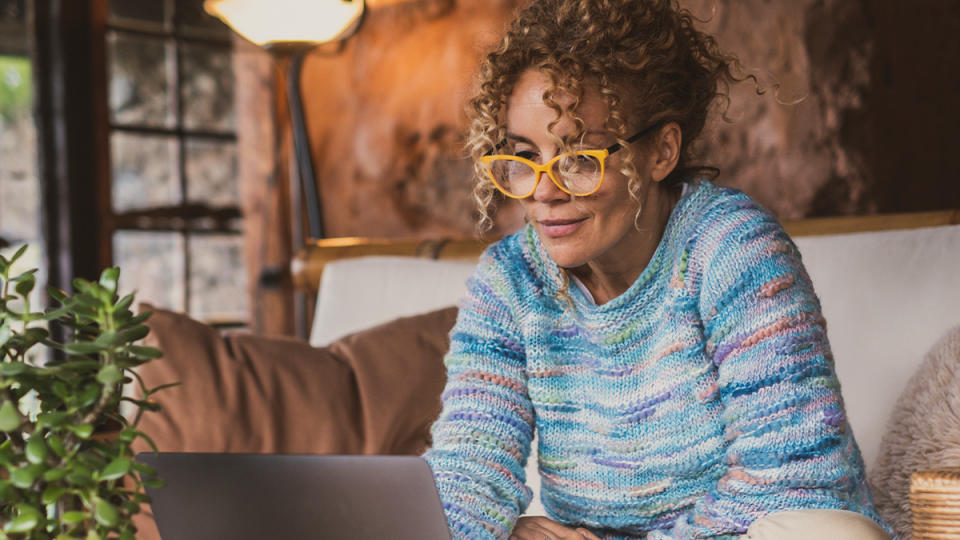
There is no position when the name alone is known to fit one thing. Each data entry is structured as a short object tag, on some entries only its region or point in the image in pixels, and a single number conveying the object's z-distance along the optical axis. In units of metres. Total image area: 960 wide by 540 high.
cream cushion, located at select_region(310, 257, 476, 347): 2.15
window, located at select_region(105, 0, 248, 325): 3.92
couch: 1.53
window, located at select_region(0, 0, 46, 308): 3.68
